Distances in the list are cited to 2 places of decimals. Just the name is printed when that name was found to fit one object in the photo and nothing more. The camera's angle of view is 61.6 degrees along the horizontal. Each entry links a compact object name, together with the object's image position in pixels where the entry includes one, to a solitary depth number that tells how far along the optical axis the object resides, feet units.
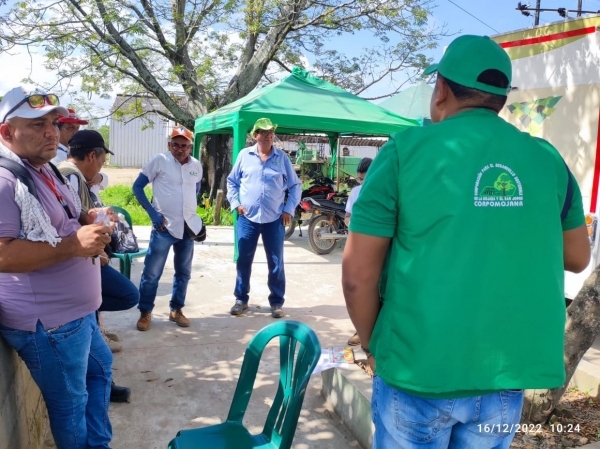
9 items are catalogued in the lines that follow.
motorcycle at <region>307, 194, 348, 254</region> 27.40
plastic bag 11.19
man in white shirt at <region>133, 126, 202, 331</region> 15.19
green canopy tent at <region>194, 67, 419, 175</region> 23.56
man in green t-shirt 4.35
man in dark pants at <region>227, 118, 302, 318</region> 17.10
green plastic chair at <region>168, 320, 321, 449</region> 7.49
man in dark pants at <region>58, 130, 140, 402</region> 10.77
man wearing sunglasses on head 6.15
